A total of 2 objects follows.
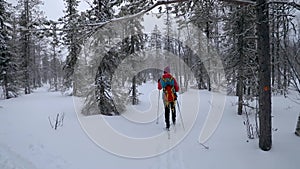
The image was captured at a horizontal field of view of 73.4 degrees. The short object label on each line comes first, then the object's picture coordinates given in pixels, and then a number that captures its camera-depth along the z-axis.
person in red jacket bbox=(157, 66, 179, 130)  7.17
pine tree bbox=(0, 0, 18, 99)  19.19
